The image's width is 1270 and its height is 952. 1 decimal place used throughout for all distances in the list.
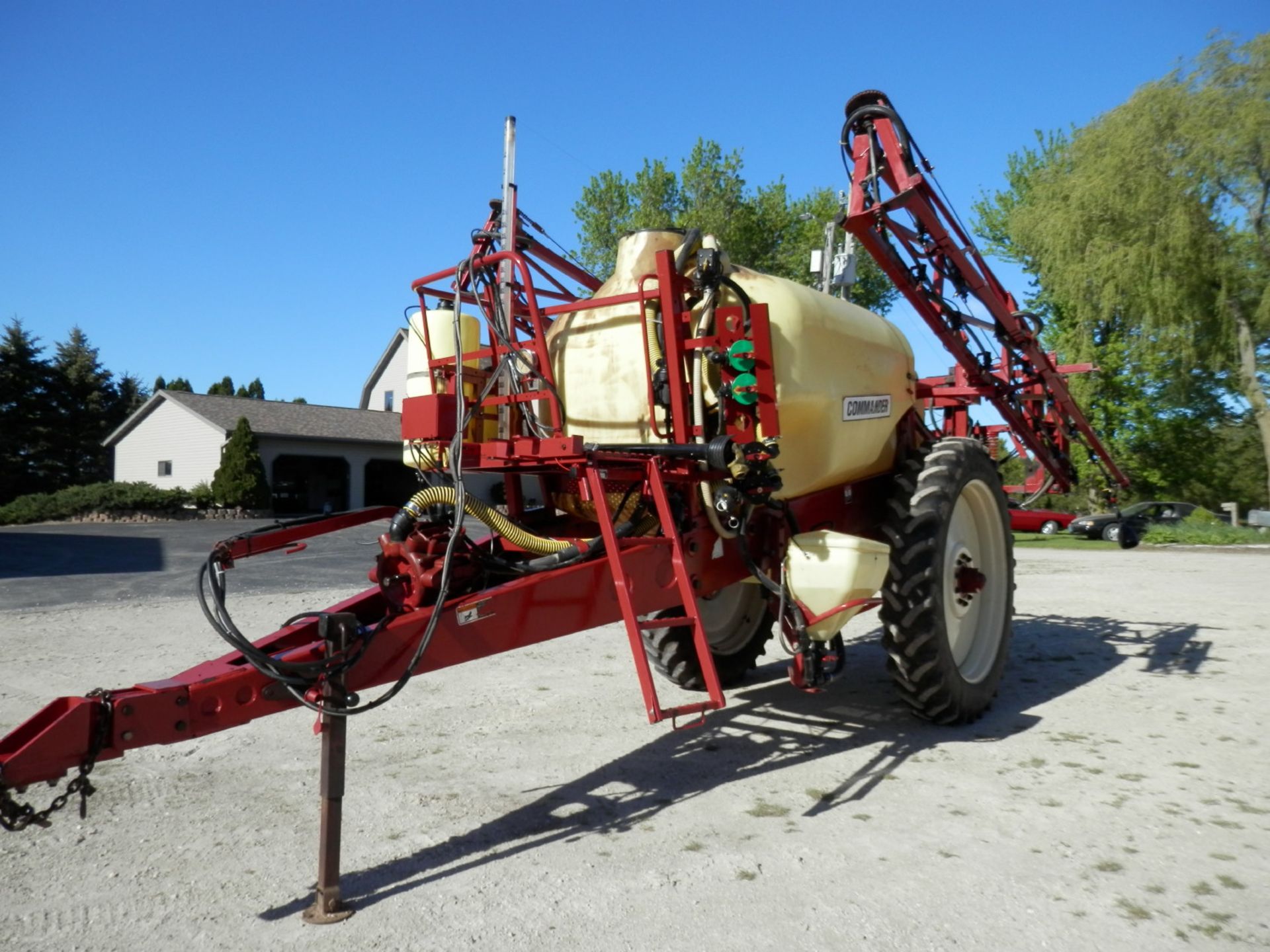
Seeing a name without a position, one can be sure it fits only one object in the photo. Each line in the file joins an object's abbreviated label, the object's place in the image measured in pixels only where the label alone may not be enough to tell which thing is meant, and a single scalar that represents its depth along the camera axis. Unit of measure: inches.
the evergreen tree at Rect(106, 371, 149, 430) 1710.1
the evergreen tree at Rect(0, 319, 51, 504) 1471.5
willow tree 876.6
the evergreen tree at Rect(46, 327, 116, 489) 1545.3
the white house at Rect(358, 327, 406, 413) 1539.1
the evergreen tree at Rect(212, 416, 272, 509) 1095.0
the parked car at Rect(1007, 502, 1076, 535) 1078.4
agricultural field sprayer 122.2
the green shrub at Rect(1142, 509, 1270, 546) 831.7
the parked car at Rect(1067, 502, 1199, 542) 939.3
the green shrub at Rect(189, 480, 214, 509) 1122.7
